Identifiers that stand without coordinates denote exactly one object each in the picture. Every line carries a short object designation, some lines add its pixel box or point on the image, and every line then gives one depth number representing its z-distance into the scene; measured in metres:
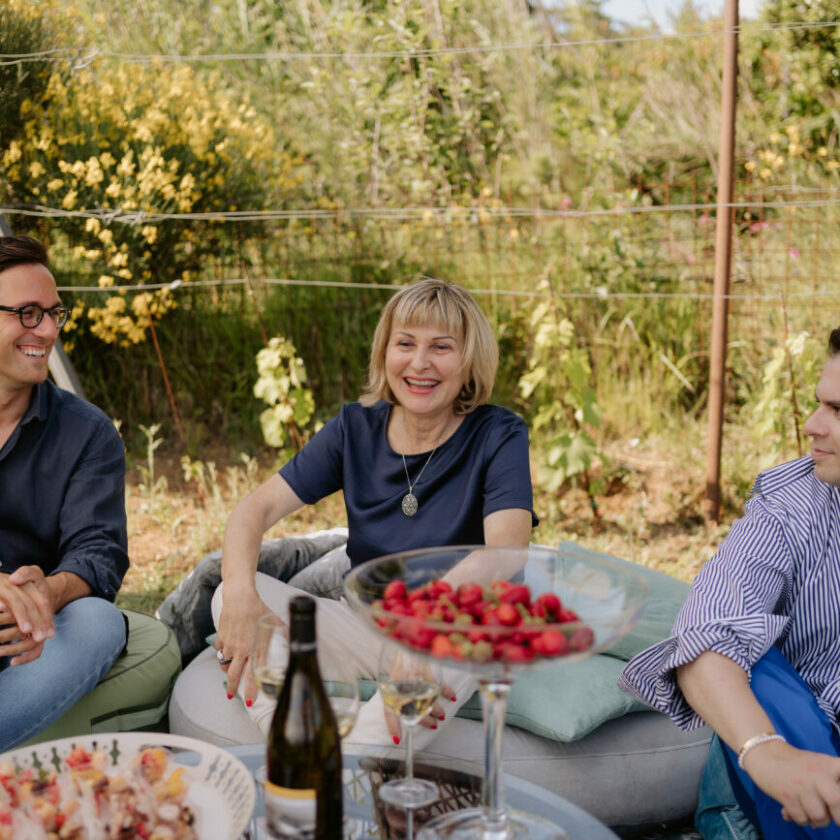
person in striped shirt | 1.47
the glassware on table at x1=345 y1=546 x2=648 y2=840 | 1.05
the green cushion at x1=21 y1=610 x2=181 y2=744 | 2.05
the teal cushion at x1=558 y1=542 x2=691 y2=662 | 2.21
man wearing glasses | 2.02
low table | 1.32
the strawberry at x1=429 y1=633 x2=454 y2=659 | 1.05
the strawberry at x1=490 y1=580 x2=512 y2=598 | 1.16
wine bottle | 1.08
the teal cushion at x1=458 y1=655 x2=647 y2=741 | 1.92
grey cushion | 1.94
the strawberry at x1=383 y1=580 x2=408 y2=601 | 1.18
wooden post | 3.46
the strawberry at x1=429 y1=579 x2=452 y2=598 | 1.18
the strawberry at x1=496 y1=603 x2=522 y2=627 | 1.07
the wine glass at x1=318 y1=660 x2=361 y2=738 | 1.15
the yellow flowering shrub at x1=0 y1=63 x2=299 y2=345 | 4.12
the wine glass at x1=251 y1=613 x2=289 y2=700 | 1.18
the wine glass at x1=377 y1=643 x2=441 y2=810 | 1.23
